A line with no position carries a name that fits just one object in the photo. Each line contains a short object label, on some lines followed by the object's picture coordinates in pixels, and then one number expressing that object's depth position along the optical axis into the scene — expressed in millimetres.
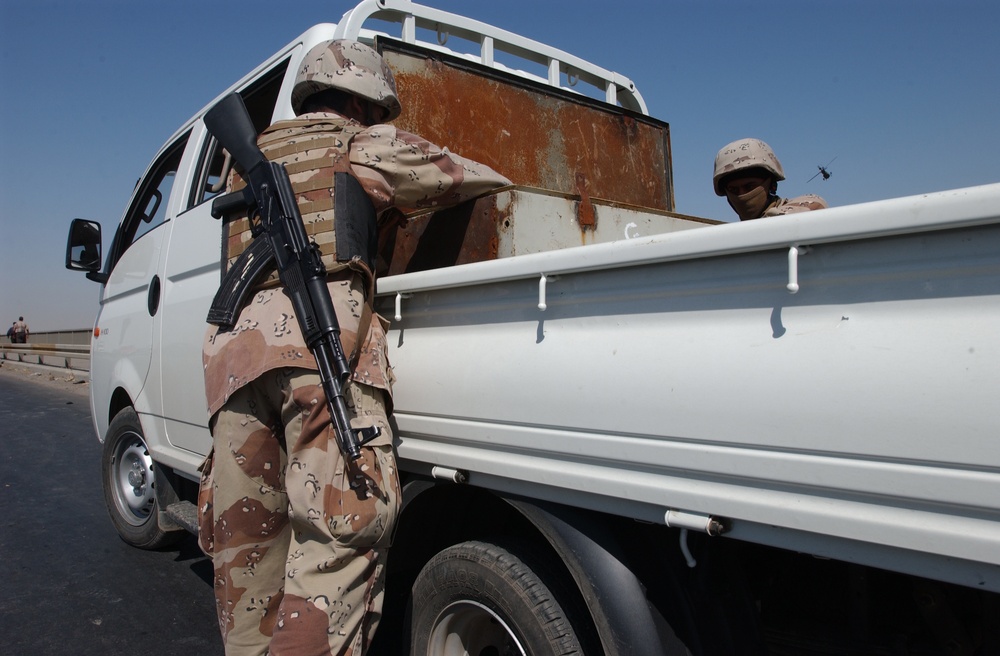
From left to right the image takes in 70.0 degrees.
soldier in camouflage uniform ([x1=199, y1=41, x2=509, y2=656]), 1903
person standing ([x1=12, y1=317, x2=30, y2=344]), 30547
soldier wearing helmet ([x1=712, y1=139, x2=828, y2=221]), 3082
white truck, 1120
